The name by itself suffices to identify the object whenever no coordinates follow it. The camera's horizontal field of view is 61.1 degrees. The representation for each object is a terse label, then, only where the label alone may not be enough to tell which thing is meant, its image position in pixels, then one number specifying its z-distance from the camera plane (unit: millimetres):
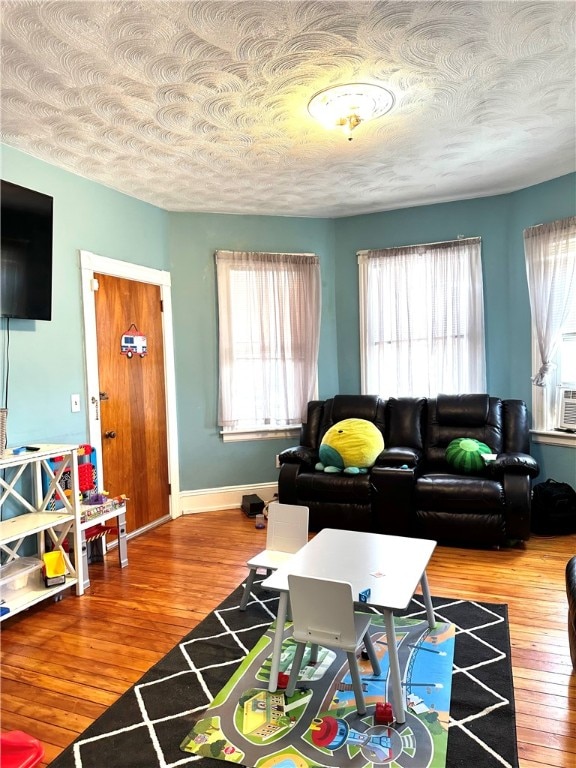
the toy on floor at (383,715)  1839
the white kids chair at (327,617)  1753
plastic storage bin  2703
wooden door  3807
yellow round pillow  3947
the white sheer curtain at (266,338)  4691
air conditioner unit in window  3955
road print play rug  1713
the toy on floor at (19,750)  1688
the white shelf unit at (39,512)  2744
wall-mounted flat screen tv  2791
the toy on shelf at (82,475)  3209
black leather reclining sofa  3486
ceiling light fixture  2551
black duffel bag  3686
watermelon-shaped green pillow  3777
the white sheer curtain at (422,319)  4488
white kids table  1840
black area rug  1737
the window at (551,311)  3945
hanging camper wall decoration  3990
